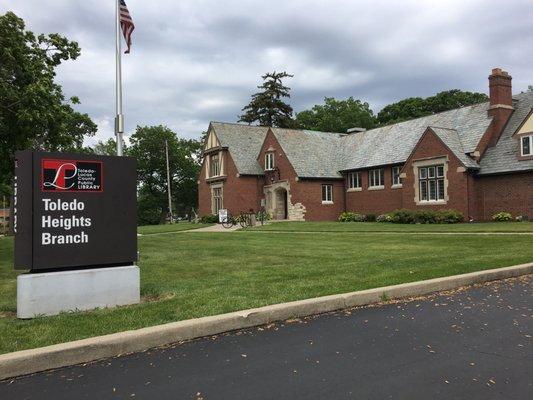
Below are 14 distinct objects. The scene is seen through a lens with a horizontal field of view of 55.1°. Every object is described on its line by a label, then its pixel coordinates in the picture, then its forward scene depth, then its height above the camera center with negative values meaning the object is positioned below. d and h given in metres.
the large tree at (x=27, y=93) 14.92 +3.79
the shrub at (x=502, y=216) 27.80 -0.39
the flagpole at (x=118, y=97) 12.96 +3.31
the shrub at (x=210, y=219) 42.31 -0.24
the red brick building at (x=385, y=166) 28.91 +3.19
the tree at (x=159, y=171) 68.38 +6.33
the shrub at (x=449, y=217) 28.34 -0.38
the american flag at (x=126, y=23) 15.11 +5.83
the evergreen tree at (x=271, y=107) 76.19 +16.20
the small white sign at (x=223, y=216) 33.91 -0.01
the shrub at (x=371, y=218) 35.28 -0.40
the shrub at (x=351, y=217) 35.78 -0.31
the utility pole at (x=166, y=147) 60.85 +8.82
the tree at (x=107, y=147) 78.69 +11.88
